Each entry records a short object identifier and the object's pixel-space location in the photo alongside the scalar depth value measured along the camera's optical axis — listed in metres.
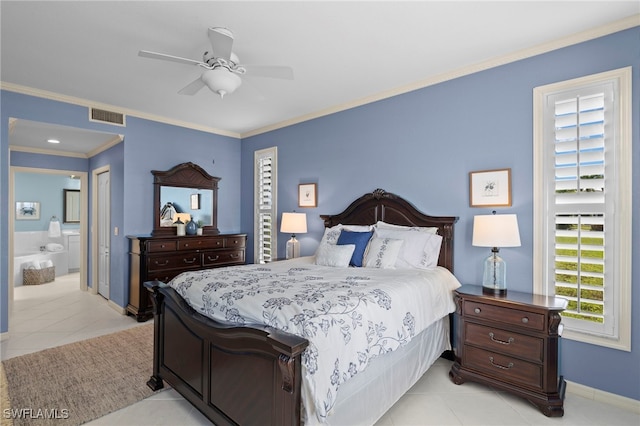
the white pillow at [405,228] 3.25
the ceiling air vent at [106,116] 4.16
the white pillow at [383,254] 3.07
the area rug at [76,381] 2.29
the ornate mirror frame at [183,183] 4.80
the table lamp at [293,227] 4.50
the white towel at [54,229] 7.79
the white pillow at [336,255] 3.25
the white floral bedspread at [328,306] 1.57
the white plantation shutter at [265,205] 5.26
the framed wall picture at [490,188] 2.91
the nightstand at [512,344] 2.27
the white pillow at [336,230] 3.70
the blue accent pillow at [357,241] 3.30
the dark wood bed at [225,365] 1.50
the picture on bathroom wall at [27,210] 7.53
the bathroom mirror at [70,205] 8.16
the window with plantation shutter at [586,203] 2.37
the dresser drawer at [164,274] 4.35
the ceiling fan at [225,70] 2.38
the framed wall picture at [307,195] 4.60
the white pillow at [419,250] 3.10
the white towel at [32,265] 6.38
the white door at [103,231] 5.16
